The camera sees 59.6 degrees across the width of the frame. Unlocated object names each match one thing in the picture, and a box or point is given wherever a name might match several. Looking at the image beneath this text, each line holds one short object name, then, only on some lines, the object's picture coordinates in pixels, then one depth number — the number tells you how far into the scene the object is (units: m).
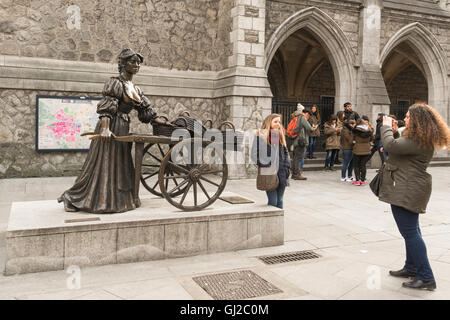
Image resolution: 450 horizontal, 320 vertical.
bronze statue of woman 4.01
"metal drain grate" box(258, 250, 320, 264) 3.93
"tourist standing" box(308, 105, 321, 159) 11.93
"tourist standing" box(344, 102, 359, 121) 10.08
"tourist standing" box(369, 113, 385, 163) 9.32
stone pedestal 3.42
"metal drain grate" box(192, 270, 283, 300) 3.04
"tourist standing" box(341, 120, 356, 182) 9.02
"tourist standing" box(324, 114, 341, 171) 10.69
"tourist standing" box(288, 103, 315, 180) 9.45
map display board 8.77
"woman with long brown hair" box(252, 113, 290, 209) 4.60
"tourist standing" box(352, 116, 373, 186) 8.60
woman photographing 3.11
